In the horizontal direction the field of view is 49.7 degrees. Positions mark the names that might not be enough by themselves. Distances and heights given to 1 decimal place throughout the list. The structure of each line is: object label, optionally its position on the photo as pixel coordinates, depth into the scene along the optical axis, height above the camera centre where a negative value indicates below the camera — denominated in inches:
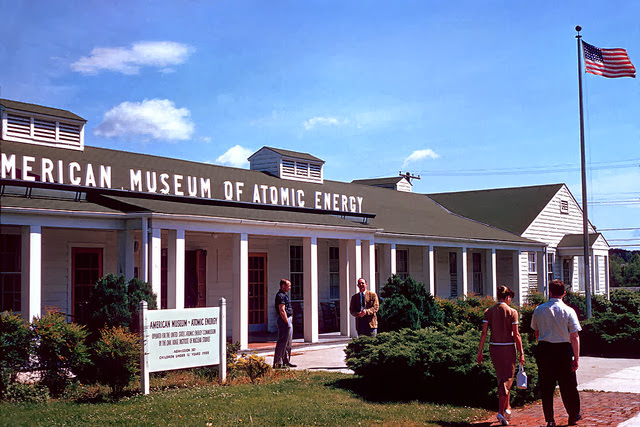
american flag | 923.4 +269.0
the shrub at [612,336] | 665.6 -71.4
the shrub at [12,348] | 390.6 -43.7
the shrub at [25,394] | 387.5 -69.7
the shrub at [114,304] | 449.4 -23.0
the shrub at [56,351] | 404.2 -46.9
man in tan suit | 549.0 -34.0
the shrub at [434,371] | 407.8 -63.8
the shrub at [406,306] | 542.0 -32.7
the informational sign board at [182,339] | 419.8 -44.9
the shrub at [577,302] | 1035.9 -61.6
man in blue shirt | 535.8 -47.2
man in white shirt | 340.5 -43.6
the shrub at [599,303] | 995.8 -61.3
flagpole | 927.0 +101.9
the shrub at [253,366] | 476.7 -68.5
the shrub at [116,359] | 408.2 -53.0
